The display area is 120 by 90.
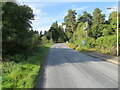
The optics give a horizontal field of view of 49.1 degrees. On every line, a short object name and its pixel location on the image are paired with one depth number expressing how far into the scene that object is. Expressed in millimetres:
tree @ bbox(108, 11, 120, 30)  31500
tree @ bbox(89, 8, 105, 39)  39625
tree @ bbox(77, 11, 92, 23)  57444
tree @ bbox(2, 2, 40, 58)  10130
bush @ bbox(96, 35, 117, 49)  20484
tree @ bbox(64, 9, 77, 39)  63781
